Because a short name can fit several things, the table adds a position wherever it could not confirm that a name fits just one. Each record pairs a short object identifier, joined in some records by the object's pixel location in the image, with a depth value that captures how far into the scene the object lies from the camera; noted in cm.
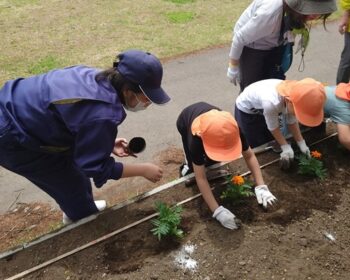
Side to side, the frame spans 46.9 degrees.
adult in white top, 302
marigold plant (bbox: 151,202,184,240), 276
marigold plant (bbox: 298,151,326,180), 330
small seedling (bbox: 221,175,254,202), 304
